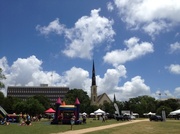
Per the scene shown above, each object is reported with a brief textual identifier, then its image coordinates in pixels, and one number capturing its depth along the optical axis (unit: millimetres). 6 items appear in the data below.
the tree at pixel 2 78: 32624
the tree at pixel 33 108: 58803
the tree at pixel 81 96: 80716
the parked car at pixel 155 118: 38518
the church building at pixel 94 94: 103773
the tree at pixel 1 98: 69099
